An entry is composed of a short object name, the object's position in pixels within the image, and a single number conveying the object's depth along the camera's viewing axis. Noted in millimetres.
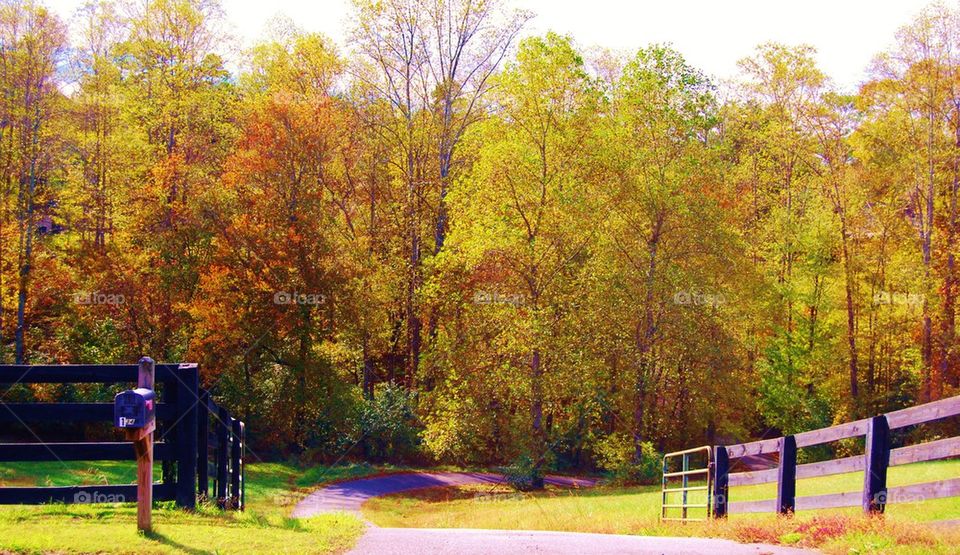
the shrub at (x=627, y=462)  27875
